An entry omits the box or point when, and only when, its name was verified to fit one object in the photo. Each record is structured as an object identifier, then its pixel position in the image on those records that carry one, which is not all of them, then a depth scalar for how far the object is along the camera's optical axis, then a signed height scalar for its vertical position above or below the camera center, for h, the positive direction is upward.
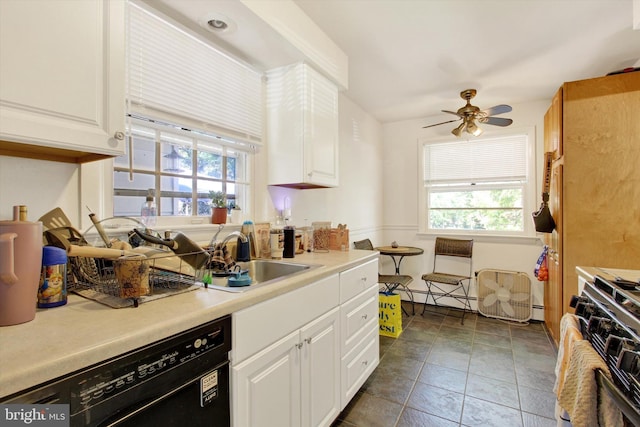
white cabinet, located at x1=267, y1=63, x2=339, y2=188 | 2.15 +0.63
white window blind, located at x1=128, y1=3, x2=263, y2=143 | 1.49 +0.73
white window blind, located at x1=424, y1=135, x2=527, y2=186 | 3.67 +0.65
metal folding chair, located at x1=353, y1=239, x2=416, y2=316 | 3.41 -0.75
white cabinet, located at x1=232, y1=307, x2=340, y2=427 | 1.14 -0.73
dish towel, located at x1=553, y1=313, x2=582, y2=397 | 1.28 -0.56
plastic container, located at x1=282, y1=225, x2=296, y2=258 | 2.09 -0.21
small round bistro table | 3.63 -0.47
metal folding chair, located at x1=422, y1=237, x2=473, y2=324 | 3.66 -0.77
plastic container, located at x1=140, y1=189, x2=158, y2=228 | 1.55 -0.01
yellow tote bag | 3.08 -1.03
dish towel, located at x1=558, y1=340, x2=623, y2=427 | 1.00 -0.63
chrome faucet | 1.69 -0.16
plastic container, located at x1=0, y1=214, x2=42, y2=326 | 0.79 -0.16
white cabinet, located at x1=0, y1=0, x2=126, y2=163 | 0.89 +0.42
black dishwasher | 0.69 -0.45
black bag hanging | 2.84 -0.01
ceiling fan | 3.00 +0.93
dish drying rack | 1.01 -0.25
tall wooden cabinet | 2.36 +0.30
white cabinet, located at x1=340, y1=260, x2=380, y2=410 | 1.83 -0.75
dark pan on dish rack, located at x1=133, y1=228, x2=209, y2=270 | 1.23 -0.15
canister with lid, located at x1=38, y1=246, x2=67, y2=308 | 0.95 -0.21
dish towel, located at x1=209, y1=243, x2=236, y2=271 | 1.65 -0.26
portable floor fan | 3.49 -0.94
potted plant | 1.90 +0.02
